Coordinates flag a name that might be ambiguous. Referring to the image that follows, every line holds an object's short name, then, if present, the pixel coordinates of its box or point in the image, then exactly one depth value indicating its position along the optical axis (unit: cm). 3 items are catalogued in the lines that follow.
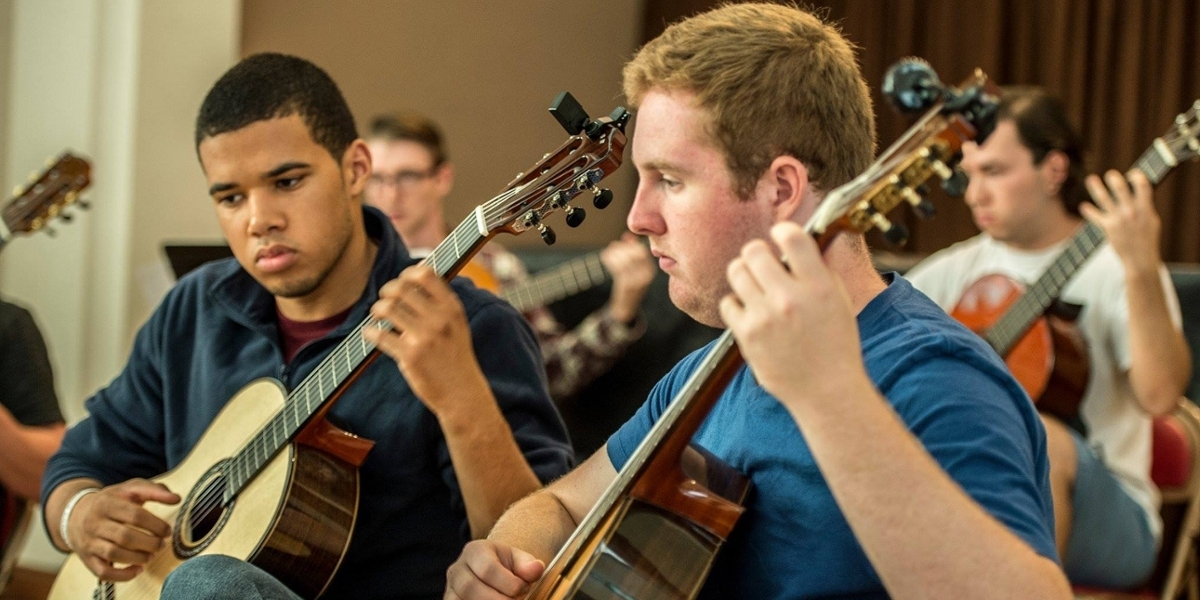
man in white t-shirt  257
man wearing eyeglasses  349
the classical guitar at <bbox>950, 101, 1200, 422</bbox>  278
